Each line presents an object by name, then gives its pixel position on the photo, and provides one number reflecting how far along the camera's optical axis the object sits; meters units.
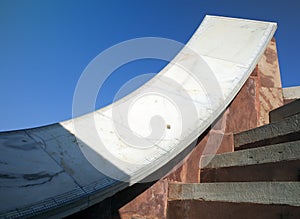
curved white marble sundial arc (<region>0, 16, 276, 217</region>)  1.28
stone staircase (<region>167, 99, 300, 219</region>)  1.21
